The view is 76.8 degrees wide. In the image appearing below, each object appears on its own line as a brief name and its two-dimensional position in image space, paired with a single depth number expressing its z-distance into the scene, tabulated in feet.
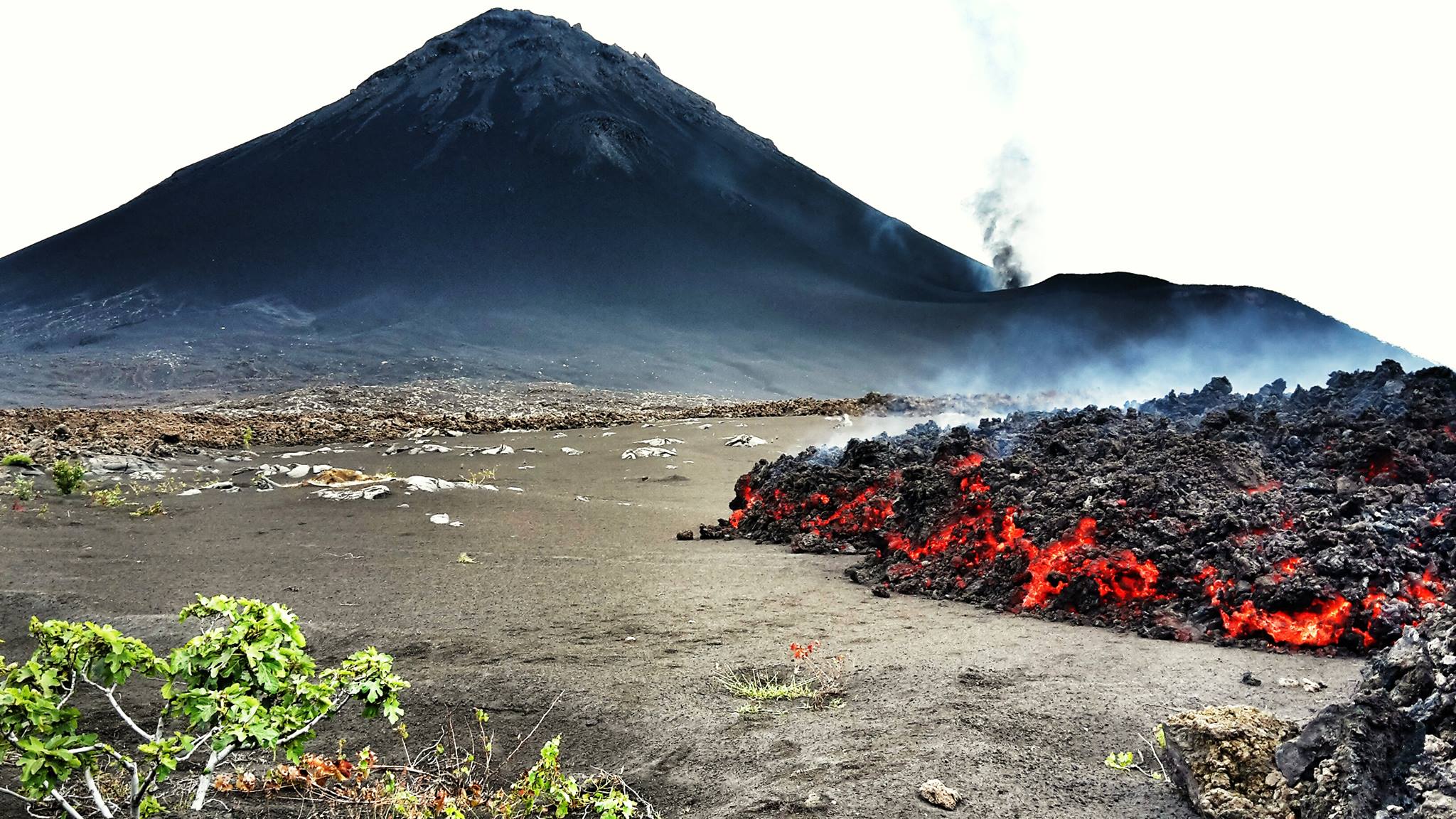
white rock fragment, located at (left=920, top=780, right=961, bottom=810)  11.24
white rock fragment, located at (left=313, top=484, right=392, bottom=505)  39.17
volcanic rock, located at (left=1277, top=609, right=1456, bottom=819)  8.44
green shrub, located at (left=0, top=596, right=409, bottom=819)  9.24
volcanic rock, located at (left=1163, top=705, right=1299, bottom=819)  10.18
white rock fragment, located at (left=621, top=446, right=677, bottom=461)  59.41
